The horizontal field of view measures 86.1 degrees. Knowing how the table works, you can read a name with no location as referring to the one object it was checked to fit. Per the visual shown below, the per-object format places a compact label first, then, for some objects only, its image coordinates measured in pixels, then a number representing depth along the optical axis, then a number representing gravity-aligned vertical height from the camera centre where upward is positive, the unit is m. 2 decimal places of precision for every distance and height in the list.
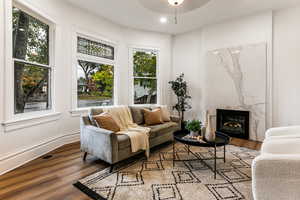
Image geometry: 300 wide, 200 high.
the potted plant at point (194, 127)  2.54 -0.44
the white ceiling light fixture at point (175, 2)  2.66 +1.63
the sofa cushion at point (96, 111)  2.85 -0.22
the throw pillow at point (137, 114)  3.59 -0.35
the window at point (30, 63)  2.56 +0.62
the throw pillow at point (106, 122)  2.65 -0.38
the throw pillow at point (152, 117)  3.55 -0.40
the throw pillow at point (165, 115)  3.77 -0.38
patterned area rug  1.81 -1.06
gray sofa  2.30 -0.67
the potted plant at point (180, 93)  4.98 +0.19
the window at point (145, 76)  5.05 +0.75
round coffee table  2.24 -0.61
